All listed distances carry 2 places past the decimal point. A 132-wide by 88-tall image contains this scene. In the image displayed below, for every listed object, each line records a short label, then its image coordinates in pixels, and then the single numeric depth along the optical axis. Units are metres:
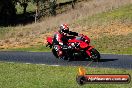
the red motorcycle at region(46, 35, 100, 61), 22.67
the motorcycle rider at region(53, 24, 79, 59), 23.78
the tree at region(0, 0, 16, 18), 80.06
